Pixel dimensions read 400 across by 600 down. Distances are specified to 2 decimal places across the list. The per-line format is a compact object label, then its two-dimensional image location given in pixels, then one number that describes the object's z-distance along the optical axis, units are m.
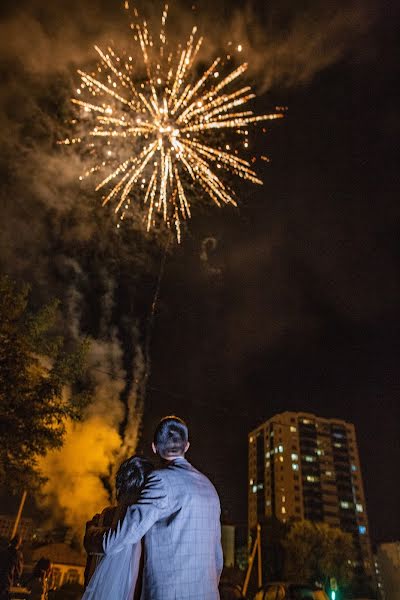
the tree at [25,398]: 13.77
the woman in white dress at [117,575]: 2.32
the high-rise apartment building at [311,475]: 97.12
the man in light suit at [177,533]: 1.98
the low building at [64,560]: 29.33
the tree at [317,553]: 43.53
